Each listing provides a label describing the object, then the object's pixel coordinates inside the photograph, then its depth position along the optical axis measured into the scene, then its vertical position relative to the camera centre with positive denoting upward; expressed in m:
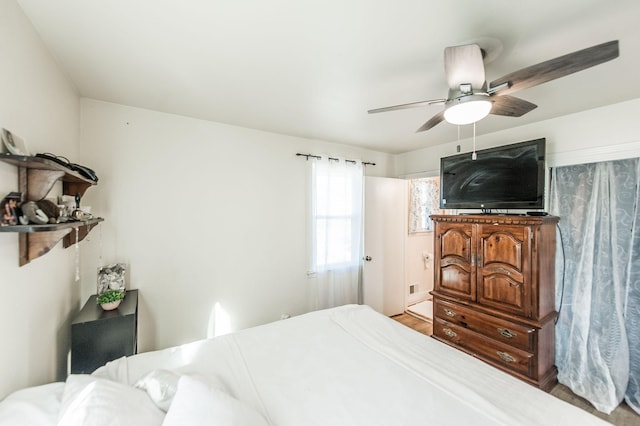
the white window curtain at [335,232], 3.18 -0.23
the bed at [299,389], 0.95 -0.84
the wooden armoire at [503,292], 2.16 -0.73
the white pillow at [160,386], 1.07 -0.76
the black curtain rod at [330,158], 3.11 +0.72
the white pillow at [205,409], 0.90 -0.72
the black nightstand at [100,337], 1.63 -0.82
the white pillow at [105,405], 0.83 -0.68
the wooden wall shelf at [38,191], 1.14 +0.11
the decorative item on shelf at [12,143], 1.00 +0.30
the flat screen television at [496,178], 2.27 +0.36
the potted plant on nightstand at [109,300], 1.83 -0.62
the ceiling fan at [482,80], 1.04 +0.64
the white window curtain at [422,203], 4.30 +0.19
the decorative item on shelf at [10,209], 1.01 +0.02
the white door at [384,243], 3.48 -0.41
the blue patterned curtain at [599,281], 2.06 -0.59
